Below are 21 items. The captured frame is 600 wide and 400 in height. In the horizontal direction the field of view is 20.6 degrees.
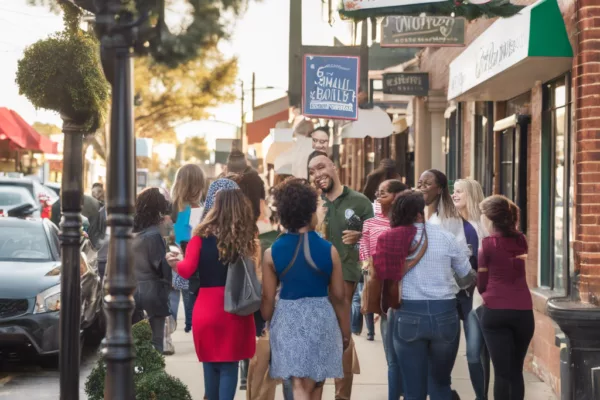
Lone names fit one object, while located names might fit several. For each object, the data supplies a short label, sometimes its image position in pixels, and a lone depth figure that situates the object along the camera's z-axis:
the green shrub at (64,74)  11.82
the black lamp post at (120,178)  8.69
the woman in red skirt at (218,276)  10.63
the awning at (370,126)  25.83
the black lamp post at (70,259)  11.14
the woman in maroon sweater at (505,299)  11.03
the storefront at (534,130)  13.38
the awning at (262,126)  68.68
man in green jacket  12.82
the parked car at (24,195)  29.98
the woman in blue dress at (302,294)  9.80
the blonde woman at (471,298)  12.50
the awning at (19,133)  48.63
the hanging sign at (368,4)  11.68
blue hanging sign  23.20
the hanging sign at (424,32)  19.82
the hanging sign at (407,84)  26.93
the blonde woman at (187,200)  14.65
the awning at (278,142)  40.94
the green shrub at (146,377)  10.35
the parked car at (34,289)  15.10
